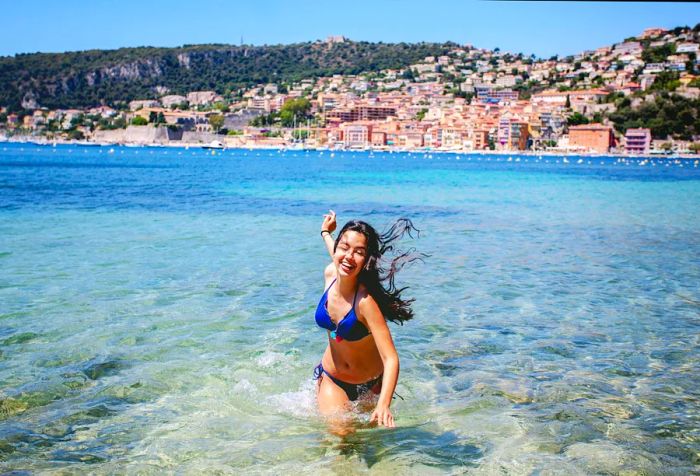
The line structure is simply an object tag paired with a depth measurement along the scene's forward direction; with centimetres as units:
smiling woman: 316
